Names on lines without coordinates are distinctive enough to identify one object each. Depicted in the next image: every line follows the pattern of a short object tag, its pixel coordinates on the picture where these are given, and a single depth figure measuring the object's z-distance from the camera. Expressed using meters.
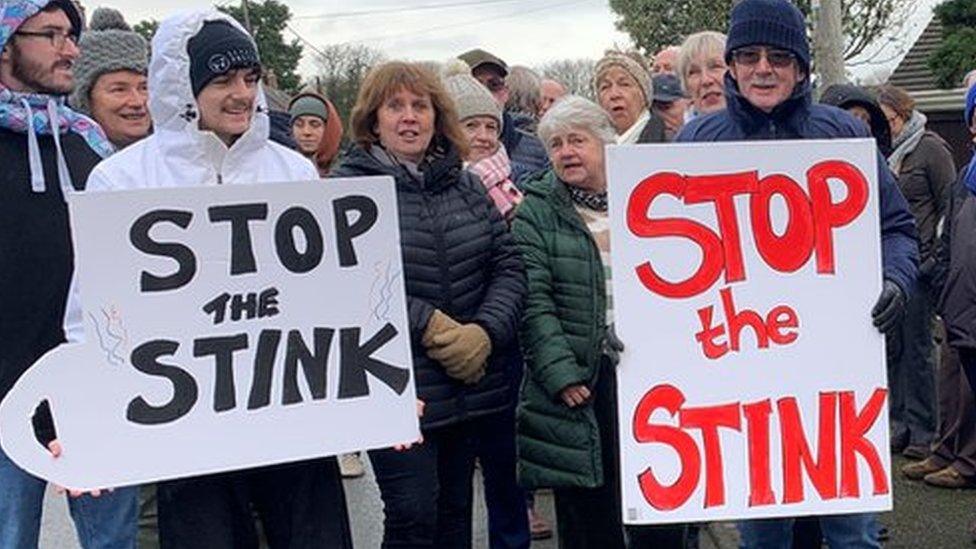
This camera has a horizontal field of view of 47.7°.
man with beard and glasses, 2.94
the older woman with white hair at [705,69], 4.41
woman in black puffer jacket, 3.24
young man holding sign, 2.61
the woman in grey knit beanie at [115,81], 3.66
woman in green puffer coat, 3.35
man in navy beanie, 2.94
